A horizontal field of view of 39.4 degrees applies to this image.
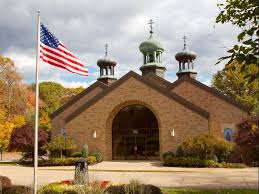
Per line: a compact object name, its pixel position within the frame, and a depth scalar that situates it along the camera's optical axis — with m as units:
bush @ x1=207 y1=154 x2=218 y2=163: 29.09
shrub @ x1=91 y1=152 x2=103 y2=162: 34.09
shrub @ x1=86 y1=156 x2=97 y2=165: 31.91
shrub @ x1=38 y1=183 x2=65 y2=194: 12.66
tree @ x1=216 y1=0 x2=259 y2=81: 5.80
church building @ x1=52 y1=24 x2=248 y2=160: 33.72
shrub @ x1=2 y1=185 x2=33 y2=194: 12.67
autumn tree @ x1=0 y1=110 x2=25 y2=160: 38.19
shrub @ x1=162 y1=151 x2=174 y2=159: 31.92
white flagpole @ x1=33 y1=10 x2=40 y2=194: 11.08
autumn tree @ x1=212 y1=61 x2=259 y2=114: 52.33
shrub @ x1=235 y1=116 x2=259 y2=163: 25.73
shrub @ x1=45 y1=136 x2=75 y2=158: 32.94
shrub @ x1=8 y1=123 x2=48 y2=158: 32.88
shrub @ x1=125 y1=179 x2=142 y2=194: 11.86
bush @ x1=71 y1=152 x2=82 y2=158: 34.09
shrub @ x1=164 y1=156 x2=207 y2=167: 28.39
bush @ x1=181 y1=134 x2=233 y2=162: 28.94
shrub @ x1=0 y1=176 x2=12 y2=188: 14.91
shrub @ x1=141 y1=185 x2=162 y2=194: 11.89
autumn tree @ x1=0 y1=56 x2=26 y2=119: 50.28
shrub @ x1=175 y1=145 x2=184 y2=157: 30.91
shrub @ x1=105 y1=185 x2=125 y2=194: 12.31
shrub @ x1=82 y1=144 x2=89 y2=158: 33.81
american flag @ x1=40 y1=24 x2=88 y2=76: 12.48
